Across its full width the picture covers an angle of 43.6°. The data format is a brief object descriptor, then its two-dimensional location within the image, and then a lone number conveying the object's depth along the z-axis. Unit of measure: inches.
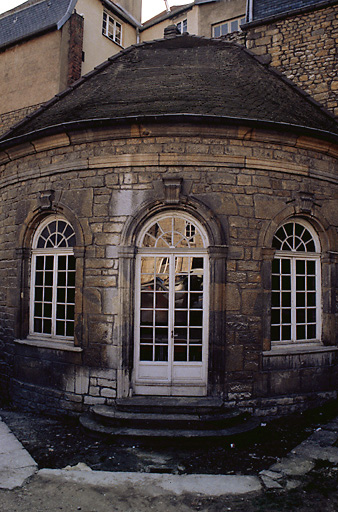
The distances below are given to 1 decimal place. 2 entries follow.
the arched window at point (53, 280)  266.1
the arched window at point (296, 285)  259.6
